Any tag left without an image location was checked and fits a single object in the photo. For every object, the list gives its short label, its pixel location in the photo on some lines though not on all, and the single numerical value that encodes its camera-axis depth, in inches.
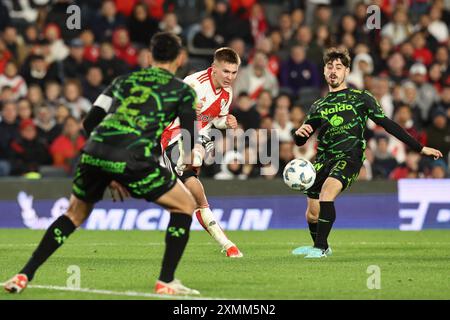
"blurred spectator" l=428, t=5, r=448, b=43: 862.5
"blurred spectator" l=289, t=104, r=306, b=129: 746.2
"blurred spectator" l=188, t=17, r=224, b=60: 810.2
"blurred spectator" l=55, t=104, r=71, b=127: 733.5
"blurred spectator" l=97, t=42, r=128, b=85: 777.6
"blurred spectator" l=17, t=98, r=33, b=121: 731.4
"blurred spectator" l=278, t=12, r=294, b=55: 842.2
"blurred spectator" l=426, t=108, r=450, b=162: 757.9
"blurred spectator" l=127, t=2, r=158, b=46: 820.0
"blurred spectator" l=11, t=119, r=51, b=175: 711.1
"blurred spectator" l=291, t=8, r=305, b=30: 844.0
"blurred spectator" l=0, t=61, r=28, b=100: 761.6
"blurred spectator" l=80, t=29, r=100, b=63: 794.8
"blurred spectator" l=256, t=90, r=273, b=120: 759.7
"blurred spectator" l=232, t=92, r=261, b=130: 735.7
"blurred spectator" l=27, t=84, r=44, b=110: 746.2
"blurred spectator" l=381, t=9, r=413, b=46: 852.0
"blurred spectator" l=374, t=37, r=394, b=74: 828.0
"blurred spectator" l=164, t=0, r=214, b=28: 863.1
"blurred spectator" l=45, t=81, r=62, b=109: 751.1
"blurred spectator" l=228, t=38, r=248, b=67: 804.0
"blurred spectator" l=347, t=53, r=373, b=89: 791.7
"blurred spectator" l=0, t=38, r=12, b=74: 783.1
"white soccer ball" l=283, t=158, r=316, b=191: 463.2
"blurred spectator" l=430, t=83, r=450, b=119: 789.2
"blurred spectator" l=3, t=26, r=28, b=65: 794.2
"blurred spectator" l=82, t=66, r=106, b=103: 767.1
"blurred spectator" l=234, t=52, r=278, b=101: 789.9
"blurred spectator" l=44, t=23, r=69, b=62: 796.0
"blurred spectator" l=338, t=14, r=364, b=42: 825.5
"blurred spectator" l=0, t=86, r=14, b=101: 738.8
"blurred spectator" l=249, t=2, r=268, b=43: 844.6
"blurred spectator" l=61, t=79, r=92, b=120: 750.5
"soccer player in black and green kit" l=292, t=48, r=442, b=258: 461.7
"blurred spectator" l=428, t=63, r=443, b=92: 818.2
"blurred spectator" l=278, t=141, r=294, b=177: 707.4
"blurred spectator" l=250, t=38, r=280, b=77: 810.2
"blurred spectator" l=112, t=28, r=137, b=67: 799.1
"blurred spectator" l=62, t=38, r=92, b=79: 785.6
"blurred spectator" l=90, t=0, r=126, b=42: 818.8
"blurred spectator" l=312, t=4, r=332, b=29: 848.9
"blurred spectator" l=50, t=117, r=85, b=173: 714.8
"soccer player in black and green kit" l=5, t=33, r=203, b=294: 327.0
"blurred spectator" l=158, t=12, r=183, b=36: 804.0
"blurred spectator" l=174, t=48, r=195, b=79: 759.1
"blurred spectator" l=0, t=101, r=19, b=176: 720.3
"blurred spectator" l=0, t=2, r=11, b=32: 814.5
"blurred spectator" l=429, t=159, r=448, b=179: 706.0
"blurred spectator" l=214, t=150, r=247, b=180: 699.4
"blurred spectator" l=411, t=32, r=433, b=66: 841.5
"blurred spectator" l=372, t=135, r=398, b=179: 731.4
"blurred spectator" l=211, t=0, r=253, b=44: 834.2
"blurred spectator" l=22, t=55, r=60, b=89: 769.6
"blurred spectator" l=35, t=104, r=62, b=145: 729.0
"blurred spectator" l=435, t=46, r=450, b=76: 826.8
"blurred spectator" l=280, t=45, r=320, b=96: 804.6
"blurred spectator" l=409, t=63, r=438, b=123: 801.6
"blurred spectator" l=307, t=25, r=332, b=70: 826.2
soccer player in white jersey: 462.9
